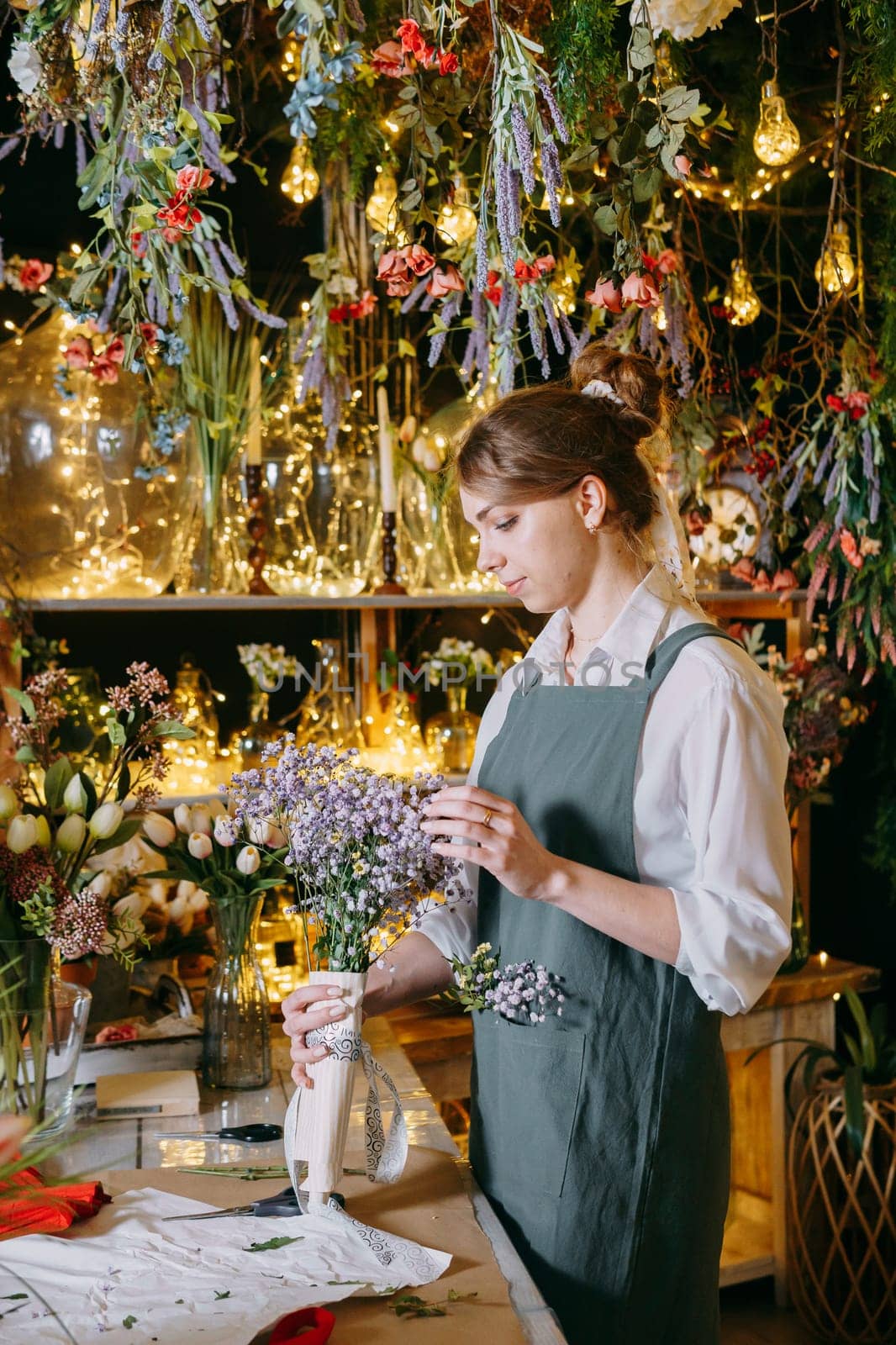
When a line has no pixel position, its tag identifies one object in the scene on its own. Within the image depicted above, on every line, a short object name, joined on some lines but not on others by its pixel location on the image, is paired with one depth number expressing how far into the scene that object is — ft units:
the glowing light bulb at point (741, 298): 8.60
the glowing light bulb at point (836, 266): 7.68
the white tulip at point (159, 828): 6.02
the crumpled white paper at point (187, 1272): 3.39
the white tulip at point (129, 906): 5.77
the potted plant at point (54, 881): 5.10
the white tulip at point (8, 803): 5.32
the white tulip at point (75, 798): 5.56
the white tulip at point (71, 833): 5.50
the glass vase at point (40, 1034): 5.05
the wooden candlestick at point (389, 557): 8.38
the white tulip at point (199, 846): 5.90
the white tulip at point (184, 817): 6.11
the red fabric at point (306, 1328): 3.30
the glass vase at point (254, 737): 8.00
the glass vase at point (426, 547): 8.66
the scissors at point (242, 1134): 5.21
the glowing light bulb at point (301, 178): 7.81
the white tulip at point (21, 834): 5.25
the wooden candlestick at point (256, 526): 7.99
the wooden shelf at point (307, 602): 7.34
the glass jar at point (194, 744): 7.85
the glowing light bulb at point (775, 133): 6.87
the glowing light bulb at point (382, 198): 7.51
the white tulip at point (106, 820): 5.53
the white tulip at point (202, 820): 6.11
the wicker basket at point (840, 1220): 8.92
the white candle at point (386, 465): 8.36
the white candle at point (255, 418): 7.93
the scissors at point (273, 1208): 4.19
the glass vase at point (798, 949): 9.19
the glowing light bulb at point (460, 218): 6.14
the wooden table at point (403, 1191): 3.61
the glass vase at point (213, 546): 8.03
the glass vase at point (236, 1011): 5.92
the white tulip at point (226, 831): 4.62
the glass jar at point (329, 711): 8.42
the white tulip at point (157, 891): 6.92
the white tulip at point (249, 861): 5.74
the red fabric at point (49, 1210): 3.91
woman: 4.49
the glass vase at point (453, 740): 8.77
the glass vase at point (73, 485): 7.18
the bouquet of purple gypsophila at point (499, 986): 4.25
